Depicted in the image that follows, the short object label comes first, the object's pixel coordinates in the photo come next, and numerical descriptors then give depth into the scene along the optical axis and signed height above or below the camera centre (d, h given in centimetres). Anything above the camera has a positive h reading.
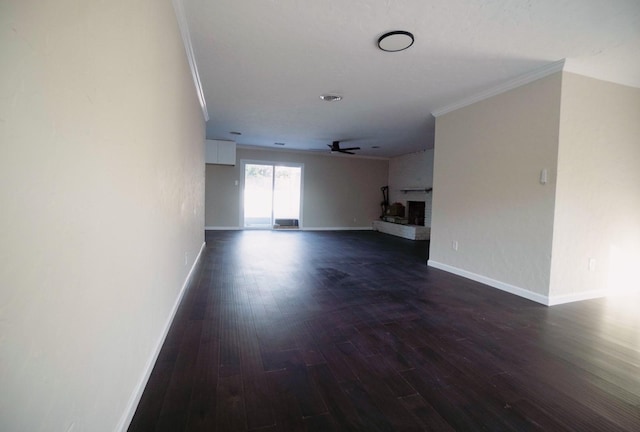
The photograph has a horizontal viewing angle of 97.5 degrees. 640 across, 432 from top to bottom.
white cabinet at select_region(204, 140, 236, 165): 726 +121
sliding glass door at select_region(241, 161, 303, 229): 821 +15
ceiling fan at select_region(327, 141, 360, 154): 658 +130
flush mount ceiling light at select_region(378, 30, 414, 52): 229 +138
